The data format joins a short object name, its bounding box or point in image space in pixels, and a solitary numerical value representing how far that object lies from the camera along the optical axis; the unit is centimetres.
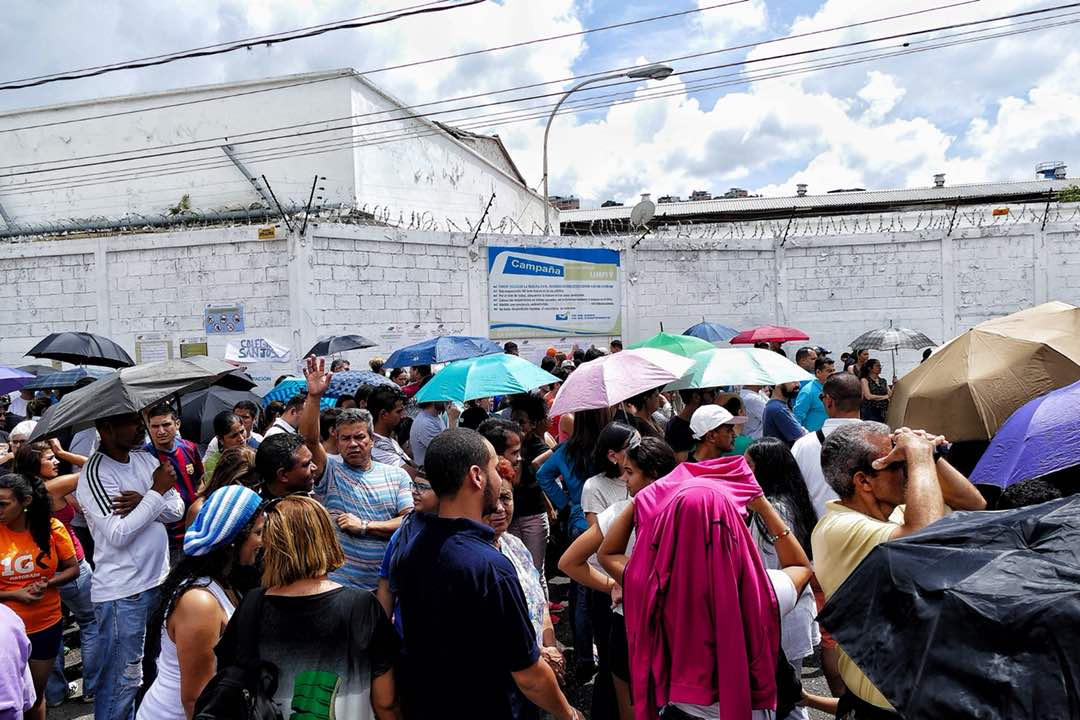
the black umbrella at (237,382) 823
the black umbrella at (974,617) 147
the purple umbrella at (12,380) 816
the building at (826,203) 2295
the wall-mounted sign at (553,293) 1443
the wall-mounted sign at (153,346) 1296
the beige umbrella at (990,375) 441
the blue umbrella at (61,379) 938
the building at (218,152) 1798
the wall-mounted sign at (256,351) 1245
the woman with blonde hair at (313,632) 247
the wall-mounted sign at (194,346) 1290
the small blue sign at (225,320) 1274
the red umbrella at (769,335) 1193
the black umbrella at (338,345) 1112
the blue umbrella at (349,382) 750
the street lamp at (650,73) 1388
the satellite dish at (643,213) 1545
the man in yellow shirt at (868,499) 257
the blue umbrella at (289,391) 713
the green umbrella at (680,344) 788
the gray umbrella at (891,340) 1193
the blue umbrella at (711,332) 1238
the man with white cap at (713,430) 457
